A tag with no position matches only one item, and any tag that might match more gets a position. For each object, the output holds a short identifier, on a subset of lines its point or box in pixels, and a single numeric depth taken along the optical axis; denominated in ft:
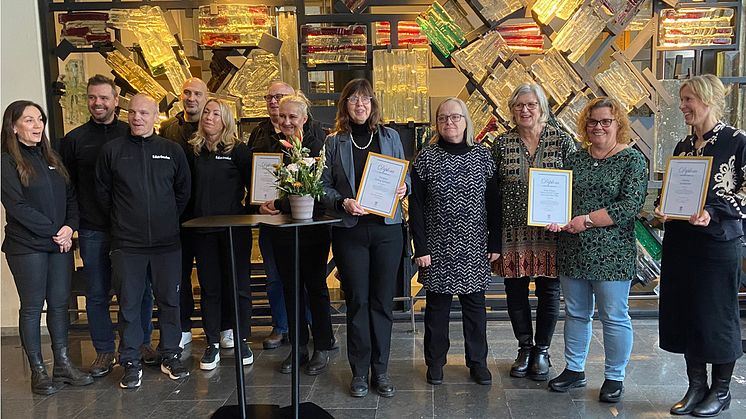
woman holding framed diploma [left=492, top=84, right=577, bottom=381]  9.73
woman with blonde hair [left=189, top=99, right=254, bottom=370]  10.96
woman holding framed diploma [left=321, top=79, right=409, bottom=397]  9.58
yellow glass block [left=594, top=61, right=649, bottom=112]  13.66
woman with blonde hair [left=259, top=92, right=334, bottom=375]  10.39
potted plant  8.12
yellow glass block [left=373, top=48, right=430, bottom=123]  13.44
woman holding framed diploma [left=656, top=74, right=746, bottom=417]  8.46
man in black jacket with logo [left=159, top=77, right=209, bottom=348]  11.67
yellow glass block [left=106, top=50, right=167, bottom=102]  13.73
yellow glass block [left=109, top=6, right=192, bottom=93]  13.56
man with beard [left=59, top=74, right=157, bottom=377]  11.06
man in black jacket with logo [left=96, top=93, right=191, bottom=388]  10.34
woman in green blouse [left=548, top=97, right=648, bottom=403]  9.00
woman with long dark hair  9.98
